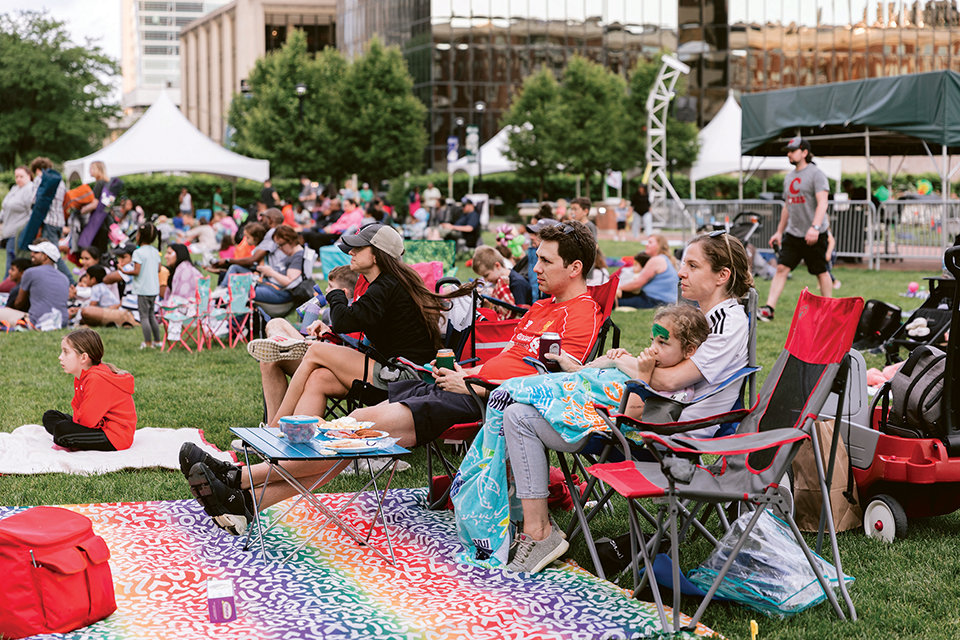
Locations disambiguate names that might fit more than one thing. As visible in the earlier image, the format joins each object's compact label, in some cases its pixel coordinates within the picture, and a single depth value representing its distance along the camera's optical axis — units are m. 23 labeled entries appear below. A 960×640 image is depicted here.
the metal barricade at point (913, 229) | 16.53
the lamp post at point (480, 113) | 31.70
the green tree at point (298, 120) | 38.34
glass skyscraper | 47.81
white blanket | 5.53
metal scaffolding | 26.80
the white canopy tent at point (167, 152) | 23.17
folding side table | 3.81
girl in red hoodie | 5.64
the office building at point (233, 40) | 77.31
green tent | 15.18
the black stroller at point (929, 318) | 7.58
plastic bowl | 4.04
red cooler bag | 3.36
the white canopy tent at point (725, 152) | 28.86
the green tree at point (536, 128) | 36.19
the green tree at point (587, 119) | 36.34
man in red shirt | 4.30
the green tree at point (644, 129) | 39.68
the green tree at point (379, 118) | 38.75
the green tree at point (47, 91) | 51.47
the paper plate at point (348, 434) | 4.06
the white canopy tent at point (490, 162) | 32.62
